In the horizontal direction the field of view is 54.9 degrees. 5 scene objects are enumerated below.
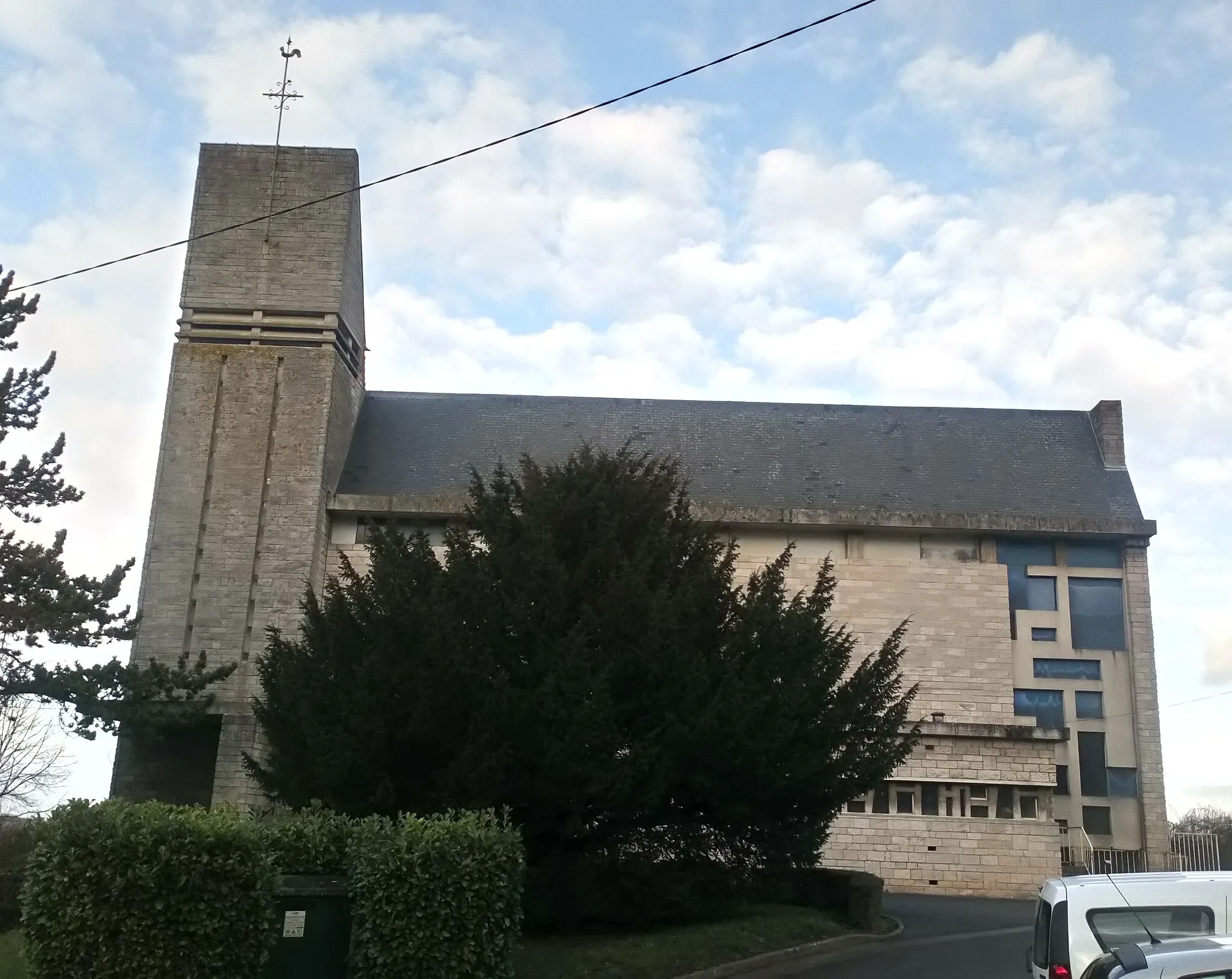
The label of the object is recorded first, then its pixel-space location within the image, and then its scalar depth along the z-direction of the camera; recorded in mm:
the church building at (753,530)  25891
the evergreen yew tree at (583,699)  13227
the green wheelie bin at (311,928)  10422
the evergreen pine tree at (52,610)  19469
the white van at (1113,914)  8547
